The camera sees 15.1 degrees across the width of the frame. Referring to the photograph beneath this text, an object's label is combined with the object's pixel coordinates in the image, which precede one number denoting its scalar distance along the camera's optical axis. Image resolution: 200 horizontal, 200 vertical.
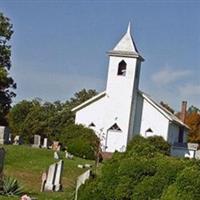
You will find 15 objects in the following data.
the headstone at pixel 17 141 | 51.23
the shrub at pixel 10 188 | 22.06
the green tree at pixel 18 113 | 85.61
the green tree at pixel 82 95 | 100.44
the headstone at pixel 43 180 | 26.30
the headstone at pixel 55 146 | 52.91
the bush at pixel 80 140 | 52.56
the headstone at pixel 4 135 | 46.22
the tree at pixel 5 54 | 64.62
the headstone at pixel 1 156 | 22.62
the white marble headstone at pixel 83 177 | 20.43
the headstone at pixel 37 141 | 54.47
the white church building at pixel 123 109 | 67.75
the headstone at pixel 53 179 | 26.71
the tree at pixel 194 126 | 96.25
